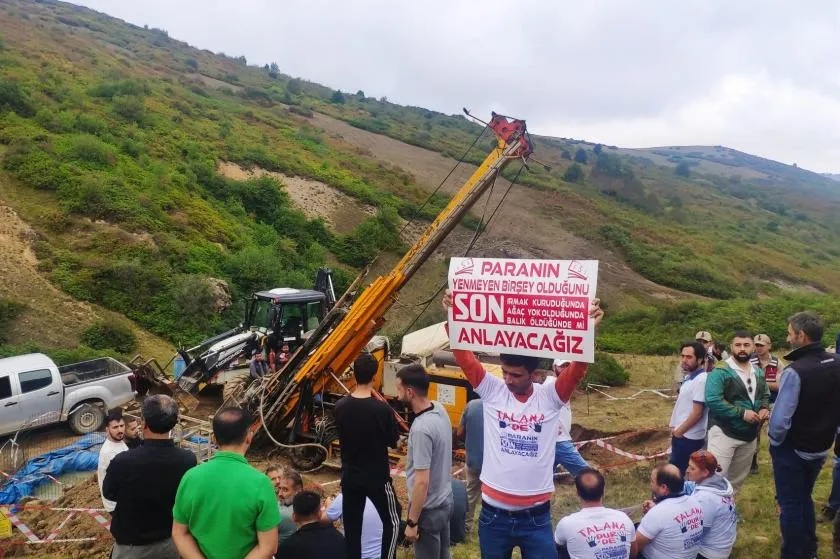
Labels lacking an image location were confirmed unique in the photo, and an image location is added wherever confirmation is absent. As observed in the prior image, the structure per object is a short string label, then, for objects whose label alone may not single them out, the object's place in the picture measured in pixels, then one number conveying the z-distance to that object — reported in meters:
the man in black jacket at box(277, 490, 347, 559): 3.53
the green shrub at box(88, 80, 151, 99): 37.06
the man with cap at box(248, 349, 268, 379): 11.17
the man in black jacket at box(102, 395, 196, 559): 3.32
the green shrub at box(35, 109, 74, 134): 27.73
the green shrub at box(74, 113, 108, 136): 29.20
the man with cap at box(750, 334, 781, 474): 7.05
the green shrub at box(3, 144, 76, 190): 23.27
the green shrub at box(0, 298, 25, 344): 16.31
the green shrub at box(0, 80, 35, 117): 27.12
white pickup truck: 10.50
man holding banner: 3.40
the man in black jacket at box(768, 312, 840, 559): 4.21
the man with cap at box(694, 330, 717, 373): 8.45
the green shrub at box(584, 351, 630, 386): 16.62
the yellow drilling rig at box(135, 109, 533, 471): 8.89
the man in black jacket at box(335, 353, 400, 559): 3.80
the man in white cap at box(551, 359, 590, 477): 5.20
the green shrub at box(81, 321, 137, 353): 17.09
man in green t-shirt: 2.81
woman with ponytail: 4.01
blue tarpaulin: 8.10
